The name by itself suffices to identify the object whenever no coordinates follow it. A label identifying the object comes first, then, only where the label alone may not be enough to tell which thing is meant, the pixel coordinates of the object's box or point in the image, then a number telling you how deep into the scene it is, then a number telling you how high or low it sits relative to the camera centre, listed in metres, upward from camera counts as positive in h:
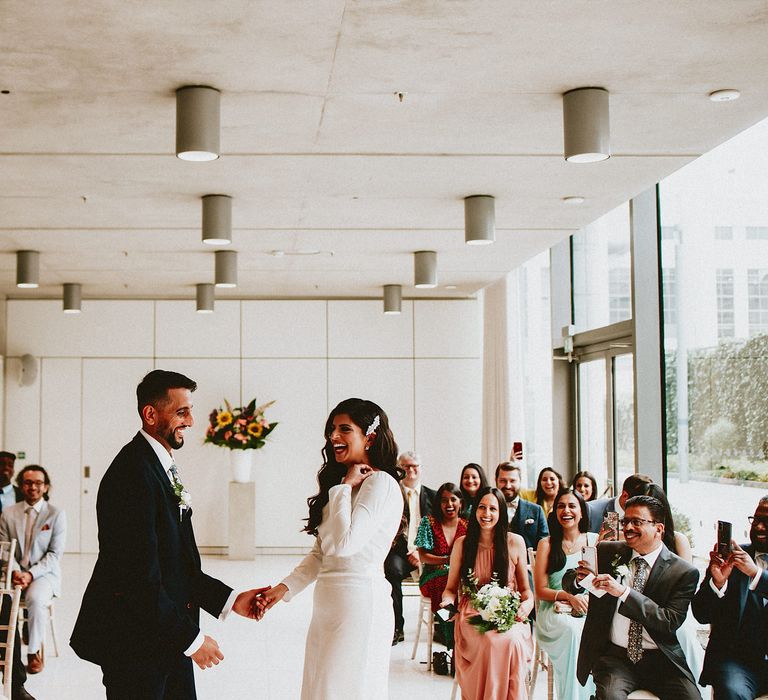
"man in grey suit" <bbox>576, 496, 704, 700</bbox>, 4.22 -0.95
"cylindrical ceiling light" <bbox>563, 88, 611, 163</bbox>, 4.68 +1.43
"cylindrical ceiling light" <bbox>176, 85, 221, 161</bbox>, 4.66 +1.46
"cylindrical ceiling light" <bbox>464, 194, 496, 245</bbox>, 7.09 +1.45
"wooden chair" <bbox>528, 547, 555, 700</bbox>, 5.36 -1.51
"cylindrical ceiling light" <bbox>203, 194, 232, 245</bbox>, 7.04 +1.46
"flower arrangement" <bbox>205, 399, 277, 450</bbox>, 12.42 -0.26
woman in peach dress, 5.24 -1.15
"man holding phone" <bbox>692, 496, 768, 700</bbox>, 4.35 -1.04
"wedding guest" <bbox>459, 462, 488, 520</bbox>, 7.47 -0.58
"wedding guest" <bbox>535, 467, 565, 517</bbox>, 7.95 -0.67
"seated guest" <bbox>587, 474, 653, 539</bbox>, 6.00 -0.77
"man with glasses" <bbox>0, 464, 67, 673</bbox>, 6.78 -0.92
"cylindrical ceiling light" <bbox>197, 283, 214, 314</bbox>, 11.60 +1.42
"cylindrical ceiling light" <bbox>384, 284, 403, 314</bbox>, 12.03 +1.43
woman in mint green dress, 5.27 -1.10
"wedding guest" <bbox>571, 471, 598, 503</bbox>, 8.02 -0.67
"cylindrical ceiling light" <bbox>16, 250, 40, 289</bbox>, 9.26 +1.44
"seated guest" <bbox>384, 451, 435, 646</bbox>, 7.76 -1.13
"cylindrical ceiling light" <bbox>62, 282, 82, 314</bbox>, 11.43 +1.41
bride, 3.63 -0.63
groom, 3.10 -0.61
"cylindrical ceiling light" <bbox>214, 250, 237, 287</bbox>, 9.32 +1.44
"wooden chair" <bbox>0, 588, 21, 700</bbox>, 5.12 -1.28
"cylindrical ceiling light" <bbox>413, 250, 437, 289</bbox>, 9.49 +1.44
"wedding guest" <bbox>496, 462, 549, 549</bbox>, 7.07 -0.84
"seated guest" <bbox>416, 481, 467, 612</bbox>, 6.99 -1.01
